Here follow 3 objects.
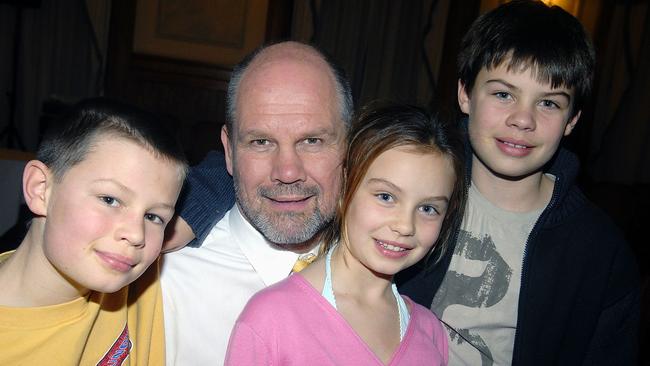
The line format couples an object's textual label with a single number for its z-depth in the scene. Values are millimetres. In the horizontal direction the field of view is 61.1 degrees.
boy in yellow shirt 1196
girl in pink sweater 1326
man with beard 1620
